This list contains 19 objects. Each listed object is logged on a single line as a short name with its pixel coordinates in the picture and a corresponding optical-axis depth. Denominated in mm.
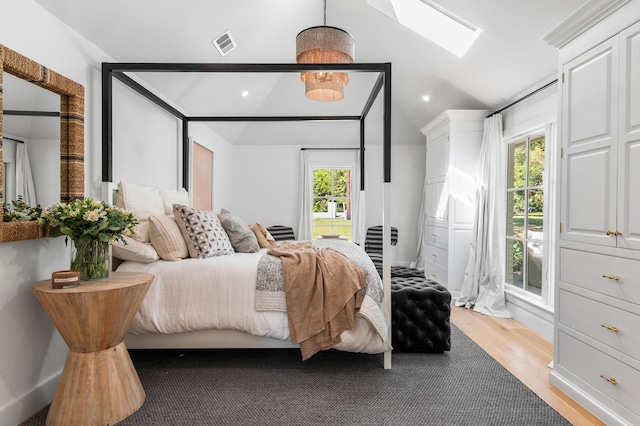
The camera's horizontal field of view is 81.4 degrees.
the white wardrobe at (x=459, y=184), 4430
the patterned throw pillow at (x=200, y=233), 2701
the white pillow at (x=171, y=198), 3289
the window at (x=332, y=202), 6441
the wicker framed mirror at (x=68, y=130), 2029
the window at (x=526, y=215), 3560
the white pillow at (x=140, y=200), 2766
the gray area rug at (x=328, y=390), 1953
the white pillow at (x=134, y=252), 2490
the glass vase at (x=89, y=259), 1989
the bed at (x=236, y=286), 2441
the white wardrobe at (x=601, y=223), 1815
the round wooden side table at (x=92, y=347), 1756
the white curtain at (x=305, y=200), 6312
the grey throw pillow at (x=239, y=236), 3084
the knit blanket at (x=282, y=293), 2438
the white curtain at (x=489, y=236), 3986
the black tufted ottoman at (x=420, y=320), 2828
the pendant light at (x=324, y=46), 2764
